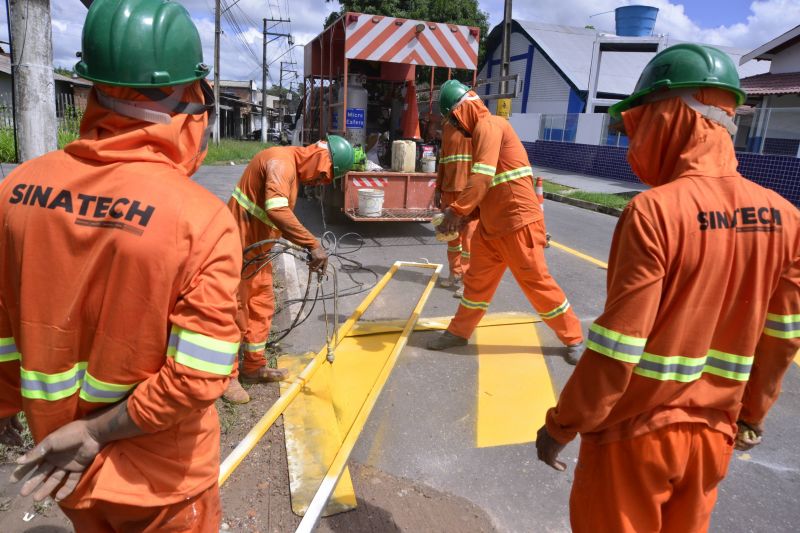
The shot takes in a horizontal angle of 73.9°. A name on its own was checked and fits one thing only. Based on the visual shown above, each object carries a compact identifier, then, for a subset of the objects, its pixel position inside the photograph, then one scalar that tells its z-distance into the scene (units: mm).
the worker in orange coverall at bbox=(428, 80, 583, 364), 3922
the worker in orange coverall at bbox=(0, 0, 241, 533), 1196
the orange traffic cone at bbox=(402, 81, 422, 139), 9172
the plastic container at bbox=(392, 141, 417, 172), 8094
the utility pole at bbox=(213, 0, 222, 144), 28100
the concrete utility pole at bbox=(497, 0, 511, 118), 15913
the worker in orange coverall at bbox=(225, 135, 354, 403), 3385
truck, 7781
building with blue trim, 26156
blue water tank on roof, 23594
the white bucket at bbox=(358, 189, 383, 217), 7664
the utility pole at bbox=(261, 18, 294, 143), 41094
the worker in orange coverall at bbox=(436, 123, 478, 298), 5668
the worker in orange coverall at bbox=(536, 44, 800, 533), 1470
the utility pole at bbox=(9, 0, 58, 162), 3361
